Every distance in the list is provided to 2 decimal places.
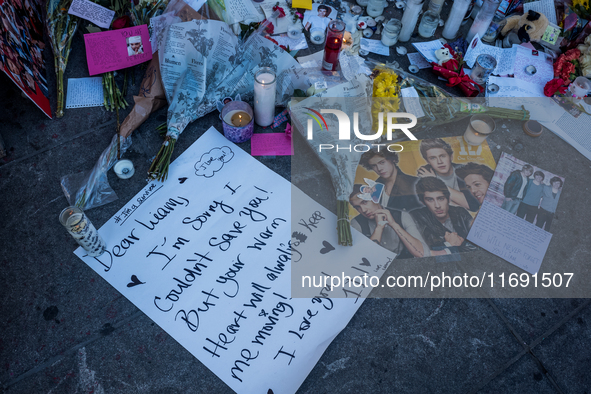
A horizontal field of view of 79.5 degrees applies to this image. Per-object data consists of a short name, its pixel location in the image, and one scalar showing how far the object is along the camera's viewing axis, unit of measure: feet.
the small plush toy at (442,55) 4.83
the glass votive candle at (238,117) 4.03
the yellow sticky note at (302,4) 5.10
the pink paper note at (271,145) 4.13
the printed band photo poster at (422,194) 3.70
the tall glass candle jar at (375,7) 5.16
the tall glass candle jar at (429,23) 5.03
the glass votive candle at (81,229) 3.05
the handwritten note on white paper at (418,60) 4.89
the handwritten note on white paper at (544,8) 5.30
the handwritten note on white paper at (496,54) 4.92
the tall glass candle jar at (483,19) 4.76
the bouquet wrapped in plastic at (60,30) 4.44
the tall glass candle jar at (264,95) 3.73
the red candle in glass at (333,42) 4.09
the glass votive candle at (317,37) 4.95
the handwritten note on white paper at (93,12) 4.53
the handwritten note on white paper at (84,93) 4.33
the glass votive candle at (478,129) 4.14
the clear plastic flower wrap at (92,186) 3.65
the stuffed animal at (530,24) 5.04
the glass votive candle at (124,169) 3.81
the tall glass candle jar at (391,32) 4.92
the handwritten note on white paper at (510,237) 3.70
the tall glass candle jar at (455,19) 4.86
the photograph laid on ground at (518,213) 3.73
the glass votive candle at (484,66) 4.57
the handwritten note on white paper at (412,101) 4.25
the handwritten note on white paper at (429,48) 4.89
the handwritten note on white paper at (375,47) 4.94
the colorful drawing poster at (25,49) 3.81
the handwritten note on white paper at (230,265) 3.14
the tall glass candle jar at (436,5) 5.10
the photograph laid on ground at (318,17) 5.04
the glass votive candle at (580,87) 4.71
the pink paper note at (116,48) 4.39
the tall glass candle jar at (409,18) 4.70
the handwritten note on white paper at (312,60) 4.63
